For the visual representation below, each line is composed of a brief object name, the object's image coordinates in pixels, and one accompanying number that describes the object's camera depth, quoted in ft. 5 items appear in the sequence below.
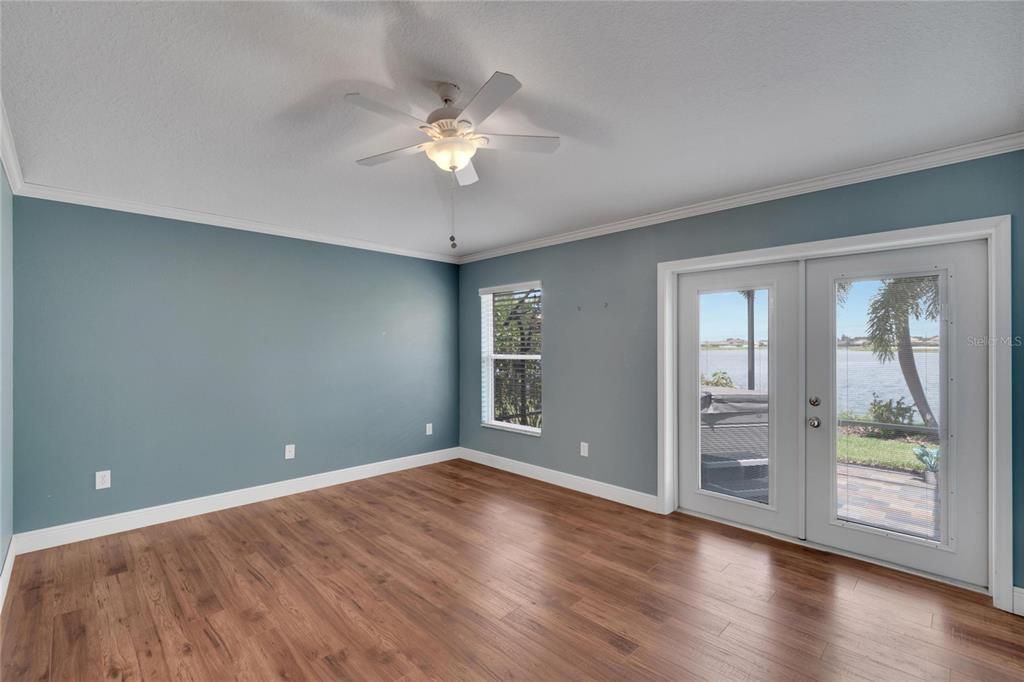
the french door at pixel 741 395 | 10.57
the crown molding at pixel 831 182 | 7.97
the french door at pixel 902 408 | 8.38
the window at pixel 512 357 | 16.03
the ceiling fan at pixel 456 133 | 5.70
